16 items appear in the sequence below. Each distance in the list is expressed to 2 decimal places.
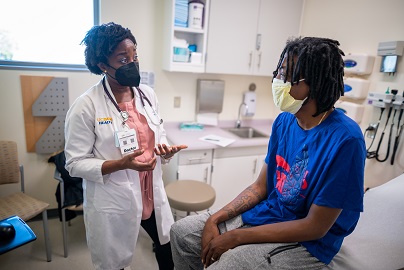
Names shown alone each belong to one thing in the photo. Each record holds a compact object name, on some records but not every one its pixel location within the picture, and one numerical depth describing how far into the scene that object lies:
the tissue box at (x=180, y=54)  2.30
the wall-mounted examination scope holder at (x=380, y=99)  1.96
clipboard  1.01
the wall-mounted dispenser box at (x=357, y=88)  2.15
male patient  0.97
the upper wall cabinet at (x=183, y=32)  2.23
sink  2.91
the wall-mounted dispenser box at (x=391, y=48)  1.89
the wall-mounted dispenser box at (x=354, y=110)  2.20
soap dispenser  2.88
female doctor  1.25
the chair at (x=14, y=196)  1.81
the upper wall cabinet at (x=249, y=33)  2.35
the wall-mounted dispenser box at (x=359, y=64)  2.11
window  2.10
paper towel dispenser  2.68
